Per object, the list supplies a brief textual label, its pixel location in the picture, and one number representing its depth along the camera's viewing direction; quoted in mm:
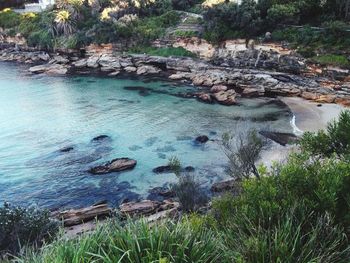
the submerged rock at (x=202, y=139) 31353
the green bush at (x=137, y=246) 6648
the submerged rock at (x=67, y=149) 30672
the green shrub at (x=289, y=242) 7113
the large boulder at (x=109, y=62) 59406
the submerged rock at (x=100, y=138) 32875
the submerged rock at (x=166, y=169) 26406
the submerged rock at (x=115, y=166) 26766
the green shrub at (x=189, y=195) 19234
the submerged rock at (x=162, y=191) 23292
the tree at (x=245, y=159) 21188
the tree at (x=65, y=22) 68312
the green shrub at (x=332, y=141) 14890
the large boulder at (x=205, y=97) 41625
